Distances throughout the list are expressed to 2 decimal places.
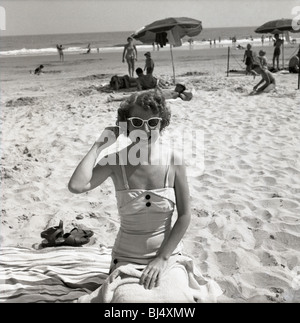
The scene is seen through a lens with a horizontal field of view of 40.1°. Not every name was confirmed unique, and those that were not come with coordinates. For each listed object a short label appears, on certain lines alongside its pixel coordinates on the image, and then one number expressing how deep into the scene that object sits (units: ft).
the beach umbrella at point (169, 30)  39.37
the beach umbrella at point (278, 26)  48.65
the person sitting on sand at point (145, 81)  34.71
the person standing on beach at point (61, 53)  83.26
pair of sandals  11.05
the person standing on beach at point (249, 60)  44.80
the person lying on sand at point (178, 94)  29.65
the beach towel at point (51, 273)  8.42
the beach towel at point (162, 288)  6.33
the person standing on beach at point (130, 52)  45.14
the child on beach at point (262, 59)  34.55
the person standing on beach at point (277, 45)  48.06
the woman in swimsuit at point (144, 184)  6.78
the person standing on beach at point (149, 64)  40.04
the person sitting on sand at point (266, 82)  31.04
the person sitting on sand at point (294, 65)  42.87
